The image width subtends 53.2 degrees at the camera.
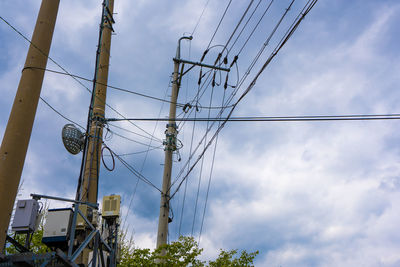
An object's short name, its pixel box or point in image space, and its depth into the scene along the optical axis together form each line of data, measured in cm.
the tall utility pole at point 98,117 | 1301
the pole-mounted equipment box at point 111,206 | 1202
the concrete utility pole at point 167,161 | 1630
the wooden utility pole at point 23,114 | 883
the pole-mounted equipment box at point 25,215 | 903
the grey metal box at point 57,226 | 914
